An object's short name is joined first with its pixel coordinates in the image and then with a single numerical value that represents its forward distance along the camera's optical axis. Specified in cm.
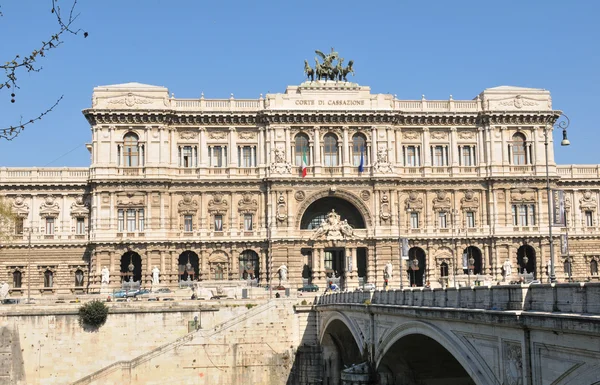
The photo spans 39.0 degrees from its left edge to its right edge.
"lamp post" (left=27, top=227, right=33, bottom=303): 7340
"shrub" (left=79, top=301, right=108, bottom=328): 6347
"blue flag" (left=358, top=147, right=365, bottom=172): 8056
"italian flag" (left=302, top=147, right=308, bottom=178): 8014
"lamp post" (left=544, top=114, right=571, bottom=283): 3894
